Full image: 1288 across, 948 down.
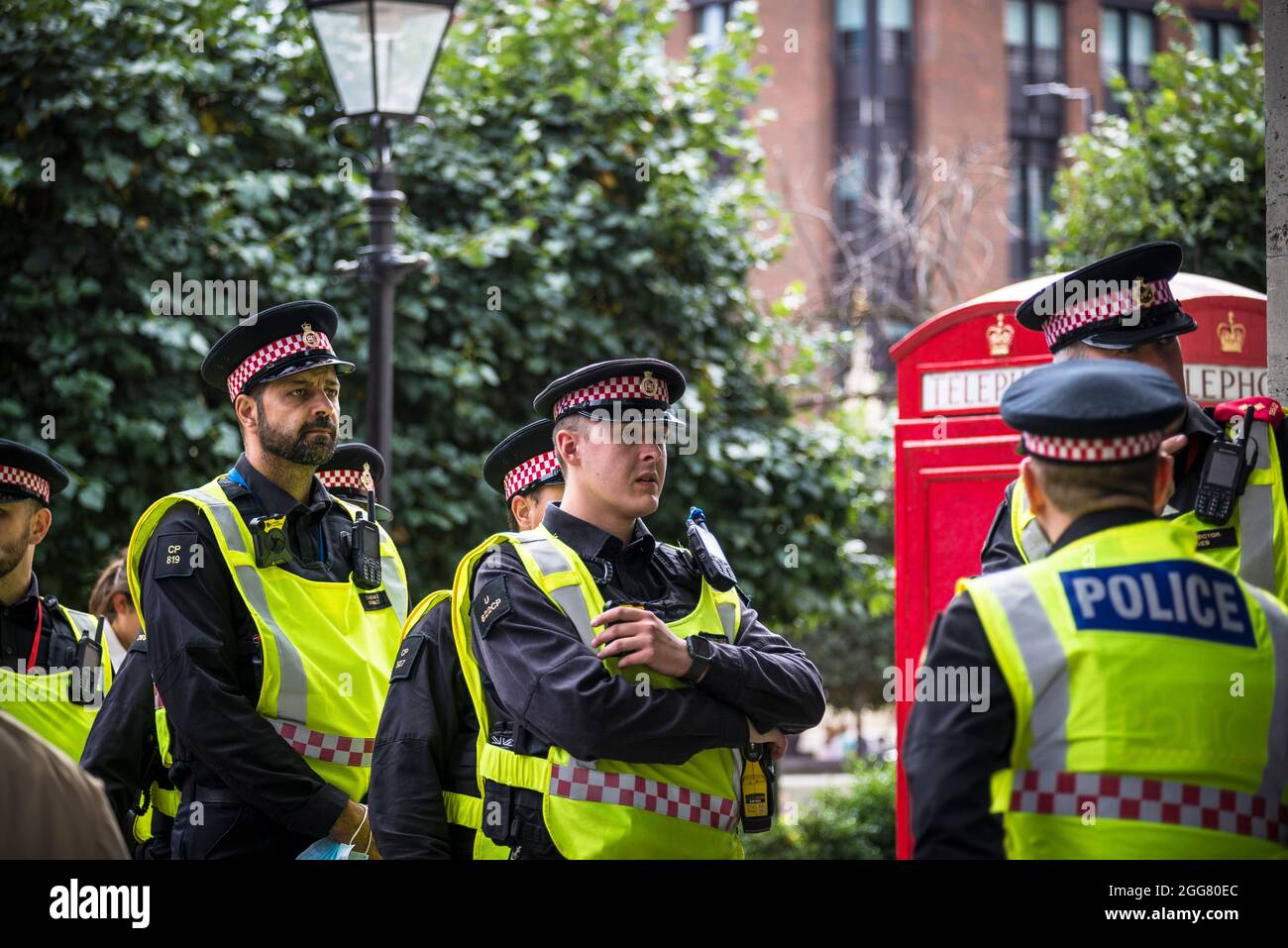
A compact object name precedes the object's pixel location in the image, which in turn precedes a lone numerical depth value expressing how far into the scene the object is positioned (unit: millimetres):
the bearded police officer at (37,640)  5023
